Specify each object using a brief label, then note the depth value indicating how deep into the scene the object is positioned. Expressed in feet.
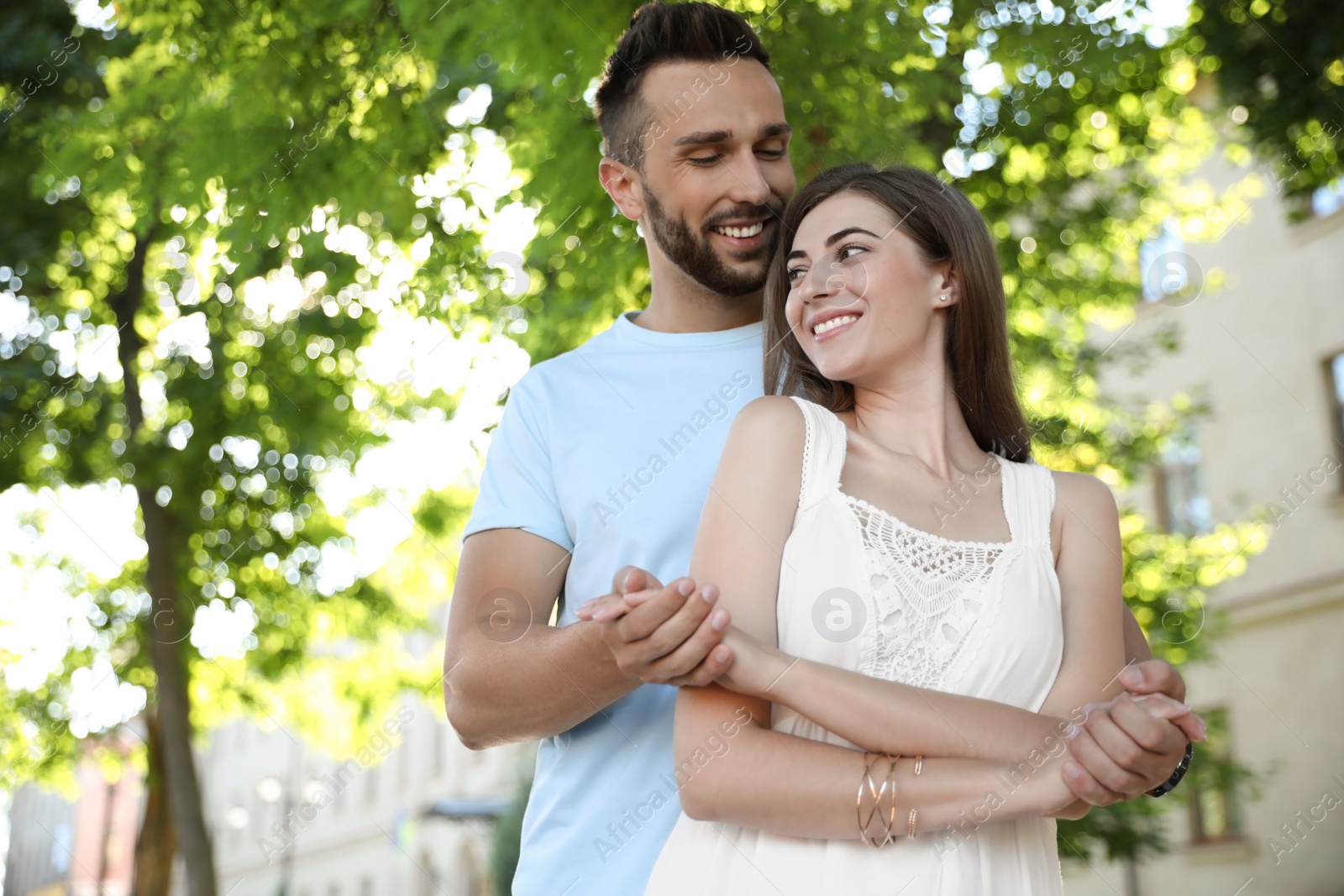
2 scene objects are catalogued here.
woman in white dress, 6.21
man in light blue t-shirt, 7.14
